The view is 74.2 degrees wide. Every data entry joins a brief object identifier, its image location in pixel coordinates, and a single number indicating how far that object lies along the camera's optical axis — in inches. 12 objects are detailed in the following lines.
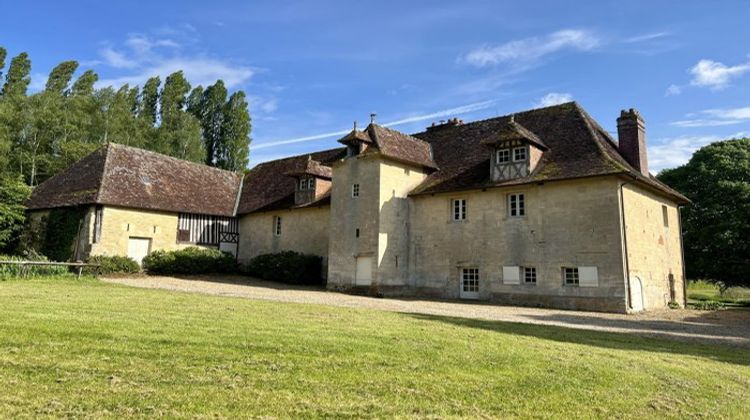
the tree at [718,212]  955.3
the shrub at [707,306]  751.7
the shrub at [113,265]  837.2
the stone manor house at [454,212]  669.9
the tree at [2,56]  1667.1
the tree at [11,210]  943.7
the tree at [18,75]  1616.6
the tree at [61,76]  1665.8
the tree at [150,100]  1801.2
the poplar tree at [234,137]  1797.5
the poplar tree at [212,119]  1830.7
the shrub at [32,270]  672.4
